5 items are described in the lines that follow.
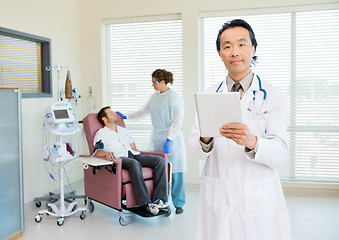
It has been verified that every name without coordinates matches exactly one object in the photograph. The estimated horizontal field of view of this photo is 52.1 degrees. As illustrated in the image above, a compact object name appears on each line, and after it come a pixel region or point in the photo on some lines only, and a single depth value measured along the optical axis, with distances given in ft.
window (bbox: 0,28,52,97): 11.89
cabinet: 9.64
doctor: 4.57
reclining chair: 11.09
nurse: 12.24
